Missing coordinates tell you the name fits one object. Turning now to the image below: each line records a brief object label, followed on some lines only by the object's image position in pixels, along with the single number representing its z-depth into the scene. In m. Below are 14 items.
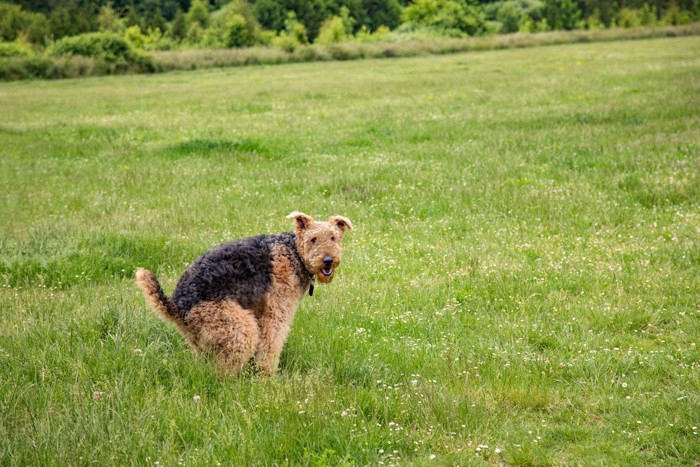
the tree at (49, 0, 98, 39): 73.38
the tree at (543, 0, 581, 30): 107.00
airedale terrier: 5.41
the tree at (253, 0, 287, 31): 102.44
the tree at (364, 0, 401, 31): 113.31
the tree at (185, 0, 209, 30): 92.19
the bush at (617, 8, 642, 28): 100.06
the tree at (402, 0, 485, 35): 94.25
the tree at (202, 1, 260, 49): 76.31
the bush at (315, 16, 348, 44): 86.19
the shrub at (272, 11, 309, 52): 65.19
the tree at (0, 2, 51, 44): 70.19
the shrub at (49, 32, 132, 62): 55.68
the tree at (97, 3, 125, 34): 76.38
